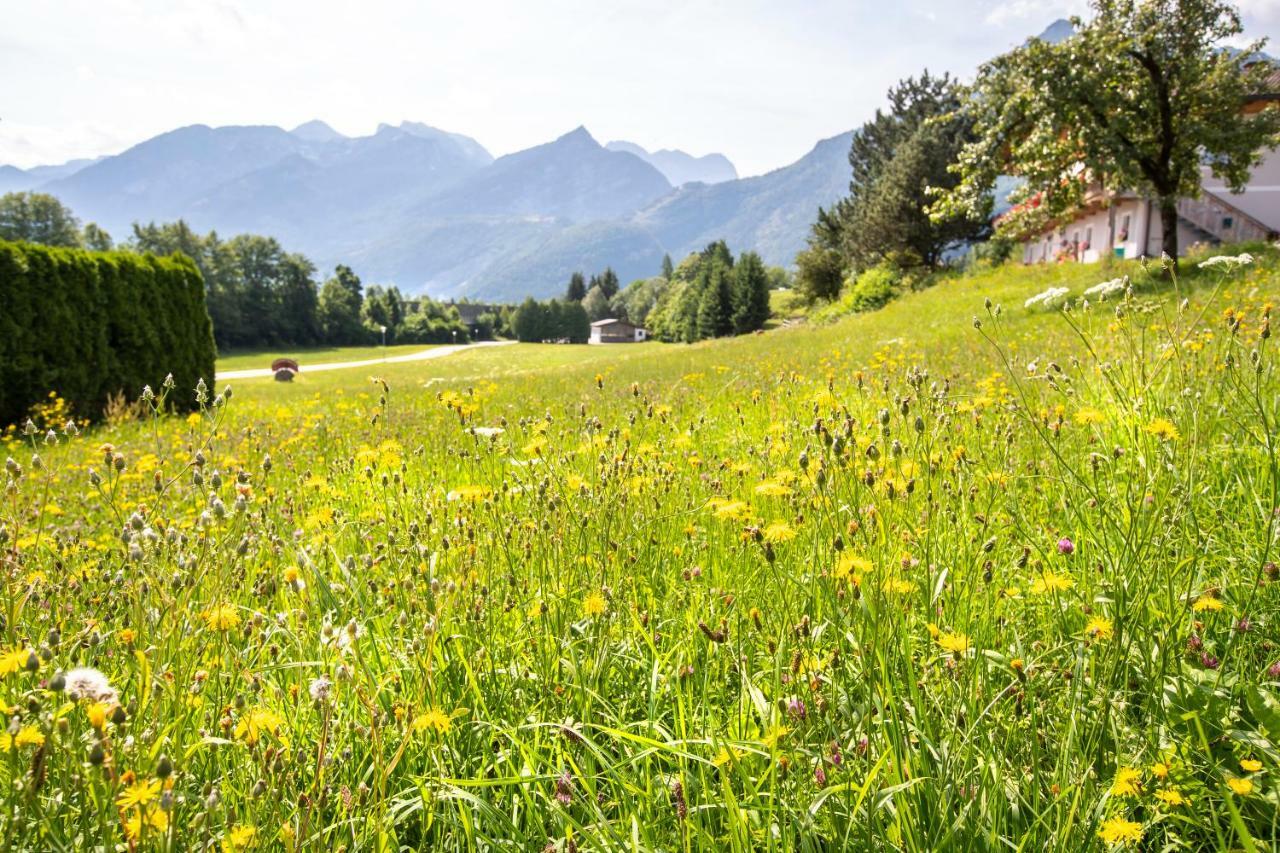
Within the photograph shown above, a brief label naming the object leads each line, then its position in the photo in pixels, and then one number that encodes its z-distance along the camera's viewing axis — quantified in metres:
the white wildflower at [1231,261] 2.66
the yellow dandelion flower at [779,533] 2.30
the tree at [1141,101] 15.87
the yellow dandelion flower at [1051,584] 1.90
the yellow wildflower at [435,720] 1.47
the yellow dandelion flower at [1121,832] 1.30
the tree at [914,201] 35.03
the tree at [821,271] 47.91
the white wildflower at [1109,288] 3.56
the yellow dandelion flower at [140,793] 1.13
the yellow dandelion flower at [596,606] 1.98
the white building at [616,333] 136.88
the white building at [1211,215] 25.48
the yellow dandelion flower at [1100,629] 1.74
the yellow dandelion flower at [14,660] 1.34
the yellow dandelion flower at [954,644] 1.49
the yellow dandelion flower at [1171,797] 1.35
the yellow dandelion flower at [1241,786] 1.32
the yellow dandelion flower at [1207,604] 1.81
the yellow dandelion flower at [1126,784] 1.34
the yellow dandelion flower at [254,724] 1.42
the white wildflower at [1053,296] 3.76
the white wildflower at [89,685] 1.17
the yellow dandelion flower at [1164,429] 2.14
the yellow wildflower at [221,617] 1.53
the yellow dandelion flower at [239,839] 1.22
